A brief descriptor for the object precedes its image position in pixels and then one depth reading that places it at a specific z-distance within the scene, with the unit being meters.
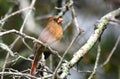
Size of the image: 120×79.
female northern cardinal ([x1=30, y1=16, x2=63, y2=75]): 5.59
